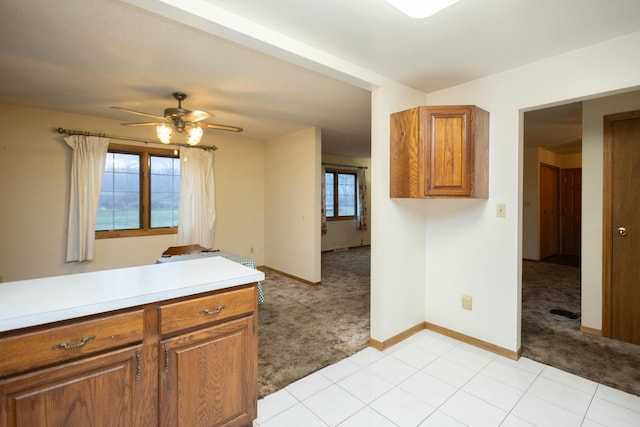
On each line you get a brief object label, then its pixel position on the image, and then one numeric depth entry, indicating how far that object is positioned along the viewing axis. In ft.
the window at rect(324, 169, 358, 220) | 24.75
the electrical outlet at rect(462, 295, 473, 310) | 9.02
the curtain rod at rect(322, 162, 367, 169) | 23.86
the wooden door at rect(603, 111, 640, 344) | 8.84
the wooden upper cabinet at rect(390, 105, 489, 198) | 7.80
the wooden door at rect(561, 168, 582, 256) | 22.31
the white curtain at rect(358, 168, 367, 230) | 26.35
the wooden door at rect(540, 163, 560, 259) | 21.11
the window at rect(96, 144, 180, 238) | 13.83
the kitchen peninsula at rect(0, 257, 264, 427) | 3.60
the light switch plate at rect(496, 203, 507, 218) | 8.25
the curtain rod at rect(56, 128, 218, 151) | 12.46
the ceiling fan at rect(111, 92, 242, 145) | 9.62
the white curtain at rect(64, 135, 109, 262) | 12.49
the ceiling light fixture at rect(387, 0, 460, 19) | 4.21
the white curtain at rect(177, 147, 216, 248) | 15.39
